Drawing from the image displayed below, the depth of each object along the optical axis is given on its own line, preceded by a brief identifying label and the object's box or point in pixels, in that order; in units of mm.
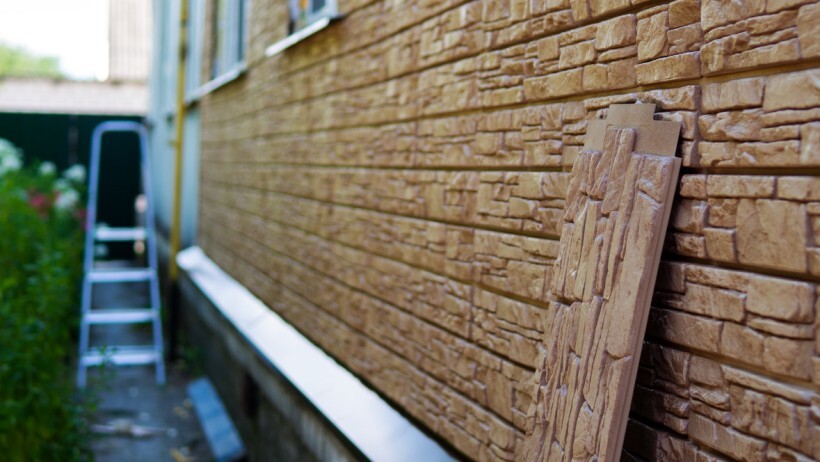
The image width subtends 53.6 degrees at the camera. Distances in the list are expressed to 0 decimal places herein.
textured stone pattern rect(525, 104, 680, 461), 1402
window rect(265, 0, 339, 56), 3709
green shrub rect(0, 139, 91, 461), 4219
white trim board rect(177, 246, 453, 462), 2670
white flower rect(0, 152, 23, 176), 9655
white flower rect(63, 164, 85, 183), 11445
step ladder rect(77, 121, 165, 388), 7465
